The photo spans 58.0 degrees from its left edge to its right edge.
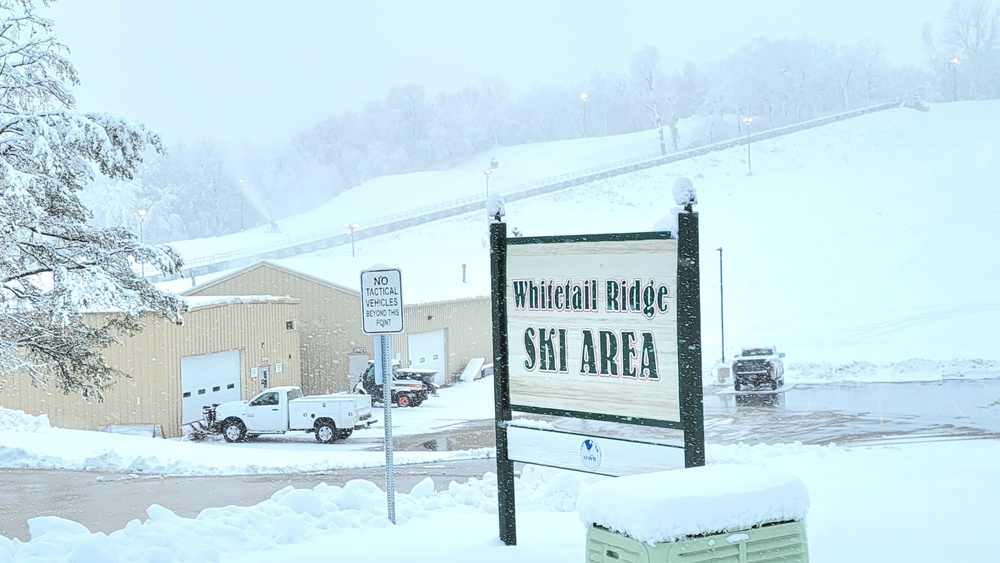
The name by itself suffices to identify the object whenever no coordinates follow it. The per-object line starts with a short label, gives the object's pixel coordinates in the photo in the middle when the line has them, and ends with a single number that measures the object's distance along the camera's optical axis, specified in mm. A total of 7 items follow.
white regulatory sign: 9648
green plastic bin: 4480
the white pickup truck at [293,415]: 25484
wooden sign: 7062
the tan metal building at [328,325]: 40125
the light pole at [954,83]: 139250
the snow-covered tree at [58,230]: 12773
